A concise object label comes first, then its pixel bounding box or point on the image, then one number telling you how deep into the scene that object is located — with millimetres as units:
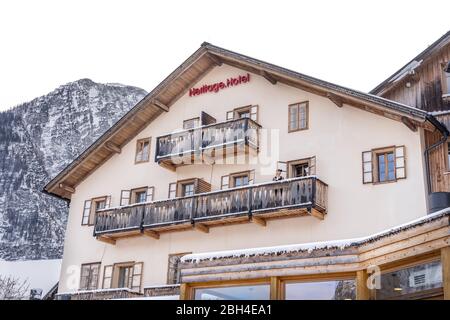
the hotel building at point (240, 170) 23812
